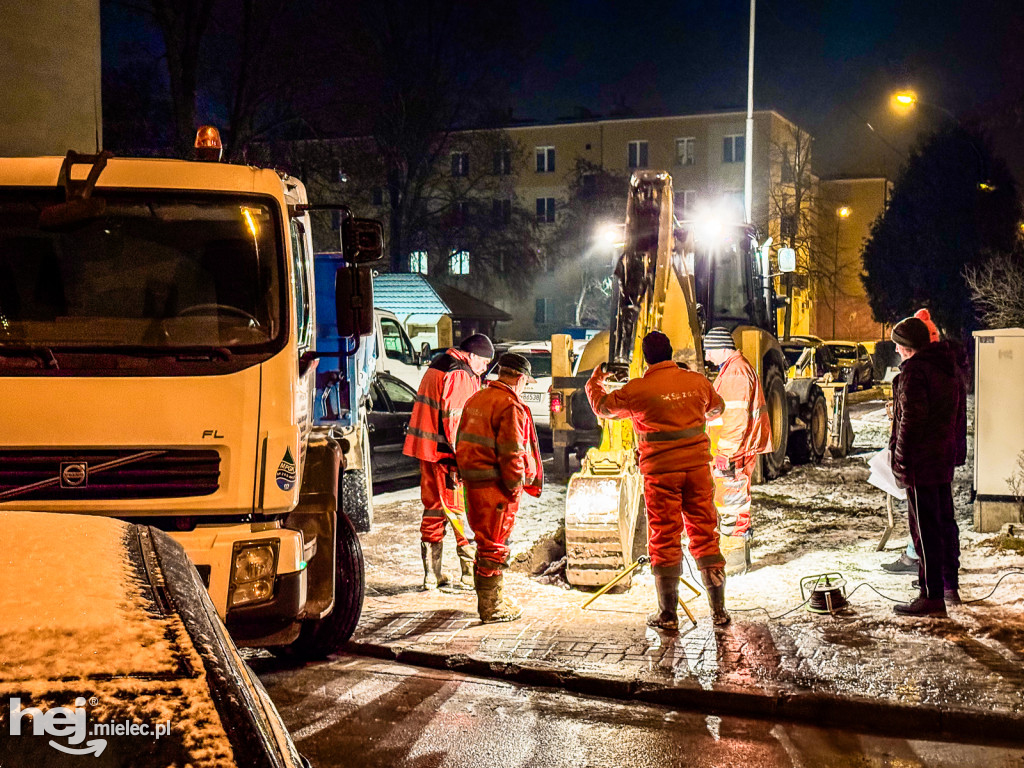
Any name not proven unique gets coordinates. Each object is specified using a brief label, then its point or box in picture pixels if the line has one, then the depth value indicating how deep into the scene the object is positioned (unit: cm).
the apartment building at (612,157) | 5638
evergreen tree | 4472
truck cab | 494
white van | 2109
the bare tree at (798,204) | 4384
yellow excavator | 783
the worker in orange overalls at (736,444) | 837
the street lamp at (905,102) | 2044
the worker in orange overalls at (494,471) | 716
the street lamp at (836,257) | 5051
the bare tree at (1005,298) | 1964
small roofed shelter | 3042
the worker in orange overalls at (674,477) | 683
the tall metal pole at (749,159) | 2181
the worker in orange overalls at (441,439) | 821
